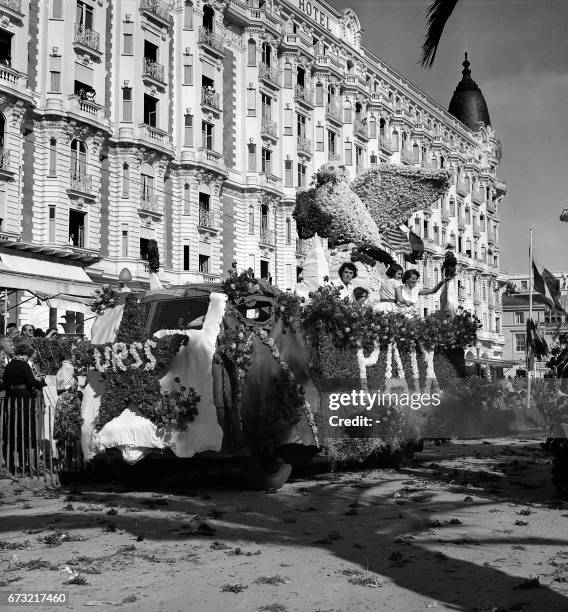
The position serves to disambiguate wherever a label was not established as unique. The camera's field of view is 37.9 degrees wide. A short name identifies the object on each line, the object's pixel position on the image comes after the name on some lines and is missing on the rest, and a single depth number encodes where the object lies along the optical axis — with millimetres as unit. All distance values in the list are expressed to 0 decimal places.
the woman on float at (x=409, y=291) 11261
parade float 8367
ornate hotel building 33188
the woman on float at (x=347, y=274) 10414
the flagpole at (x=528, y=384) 7985
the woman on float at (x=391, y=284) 11516
